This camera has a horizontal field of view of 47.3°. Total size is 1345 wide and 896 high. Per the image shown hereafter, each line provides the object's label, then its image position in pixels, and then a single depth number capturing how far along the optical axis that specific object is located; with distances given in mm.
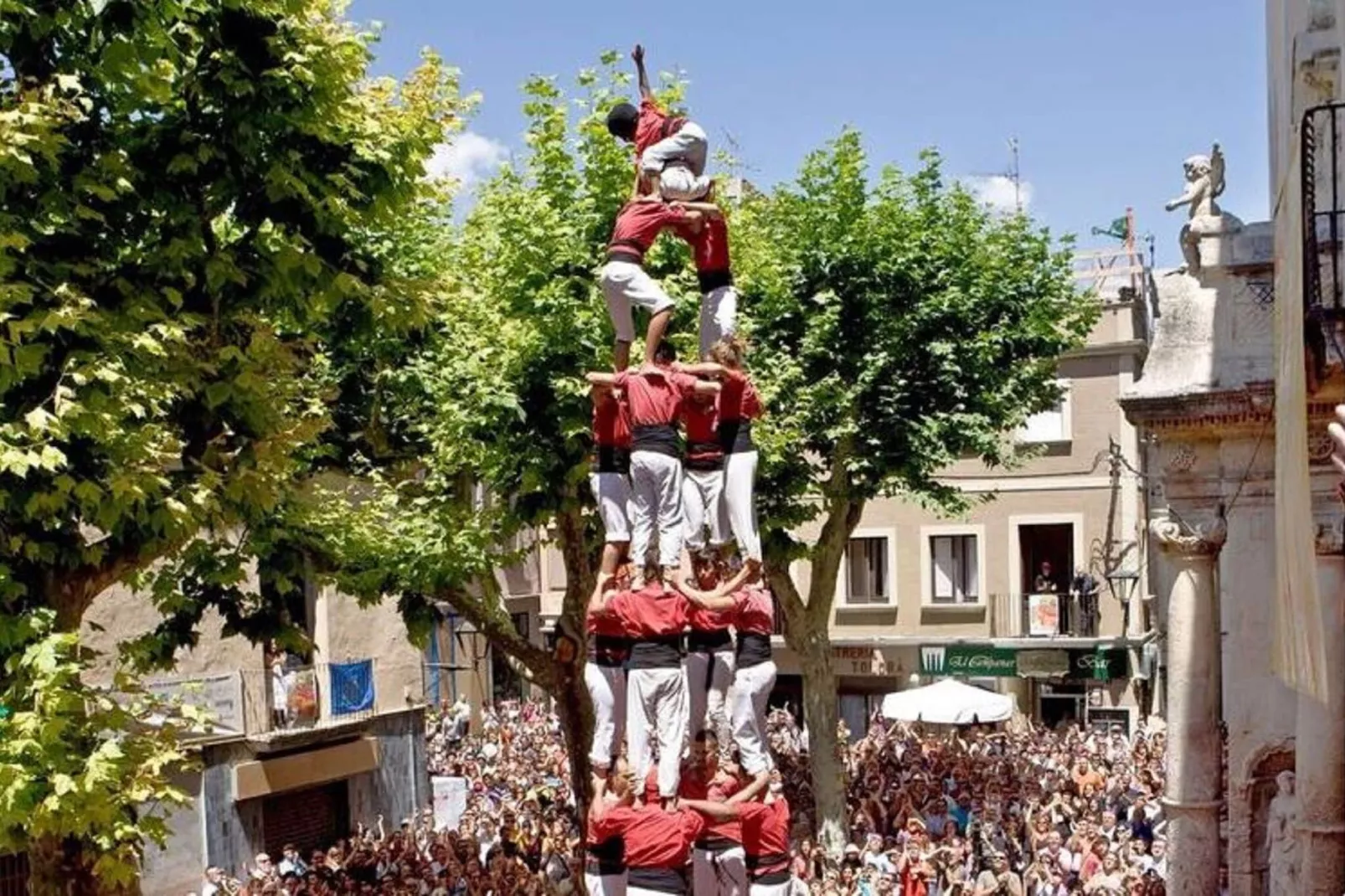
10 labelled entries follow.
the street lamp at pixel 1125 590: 35778
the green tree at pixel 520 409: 18766
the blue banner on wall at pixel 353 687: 26547
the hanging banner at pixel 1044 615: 36438
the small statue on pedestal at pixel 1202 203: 13586
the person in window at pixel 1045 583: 37000
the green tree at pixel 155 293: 10562
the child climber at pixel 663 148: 12133
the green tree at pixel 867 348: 22734
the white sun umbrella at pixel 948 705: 26906
